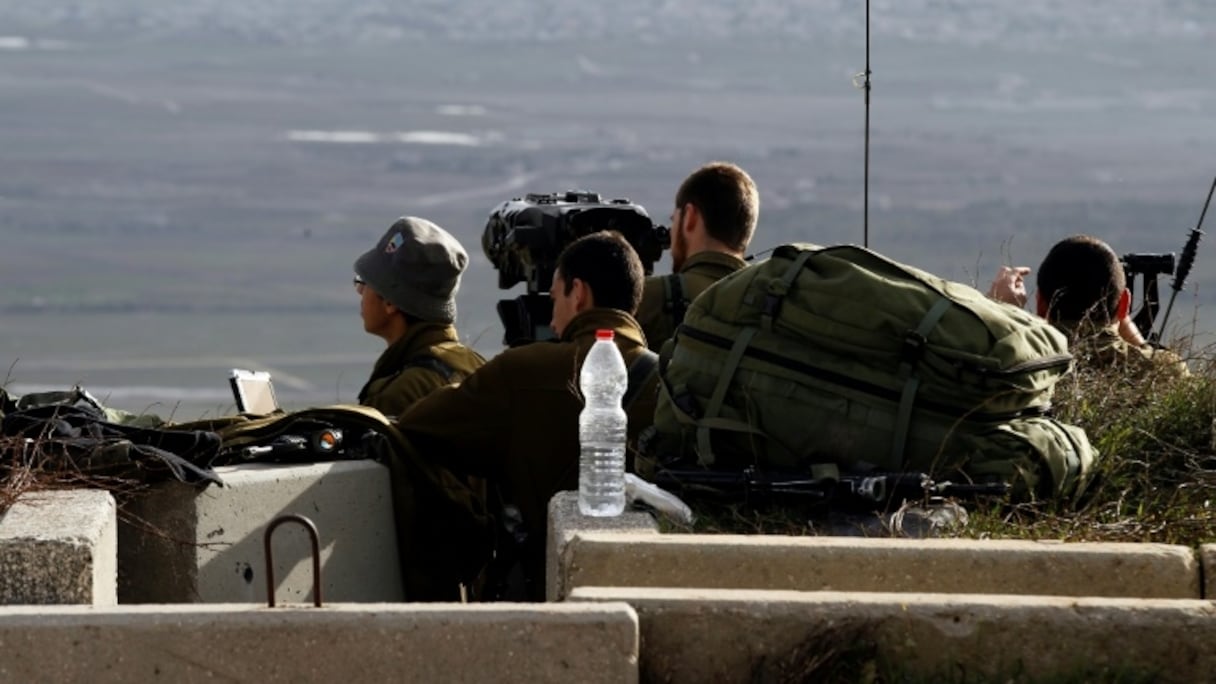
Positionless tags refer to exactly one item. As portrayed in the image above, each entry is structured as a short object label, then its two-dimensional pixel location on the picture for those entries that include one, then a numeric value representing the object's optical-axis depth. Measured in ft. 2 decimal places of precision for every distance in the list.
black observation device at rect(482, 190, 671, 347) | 45.27
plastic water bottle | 34.96
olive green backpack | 35.45
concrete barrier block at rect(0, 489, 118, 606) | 32.37
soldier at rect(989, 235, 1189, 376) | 46.01
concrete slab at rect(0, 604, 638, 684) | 28.53
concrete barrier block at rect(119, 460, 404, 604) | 38.99
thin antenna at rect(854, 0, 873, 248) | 49.16
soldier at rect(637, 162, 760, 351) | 44.86
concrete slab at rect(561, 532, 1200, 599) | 31.99
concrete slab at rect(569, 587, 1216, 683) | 29.53
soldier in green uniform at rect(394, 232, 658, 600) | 39.75
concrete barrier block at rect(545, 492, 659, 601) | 33.32
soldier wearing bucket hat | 44.34
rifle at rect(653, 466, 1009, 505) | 35.09
